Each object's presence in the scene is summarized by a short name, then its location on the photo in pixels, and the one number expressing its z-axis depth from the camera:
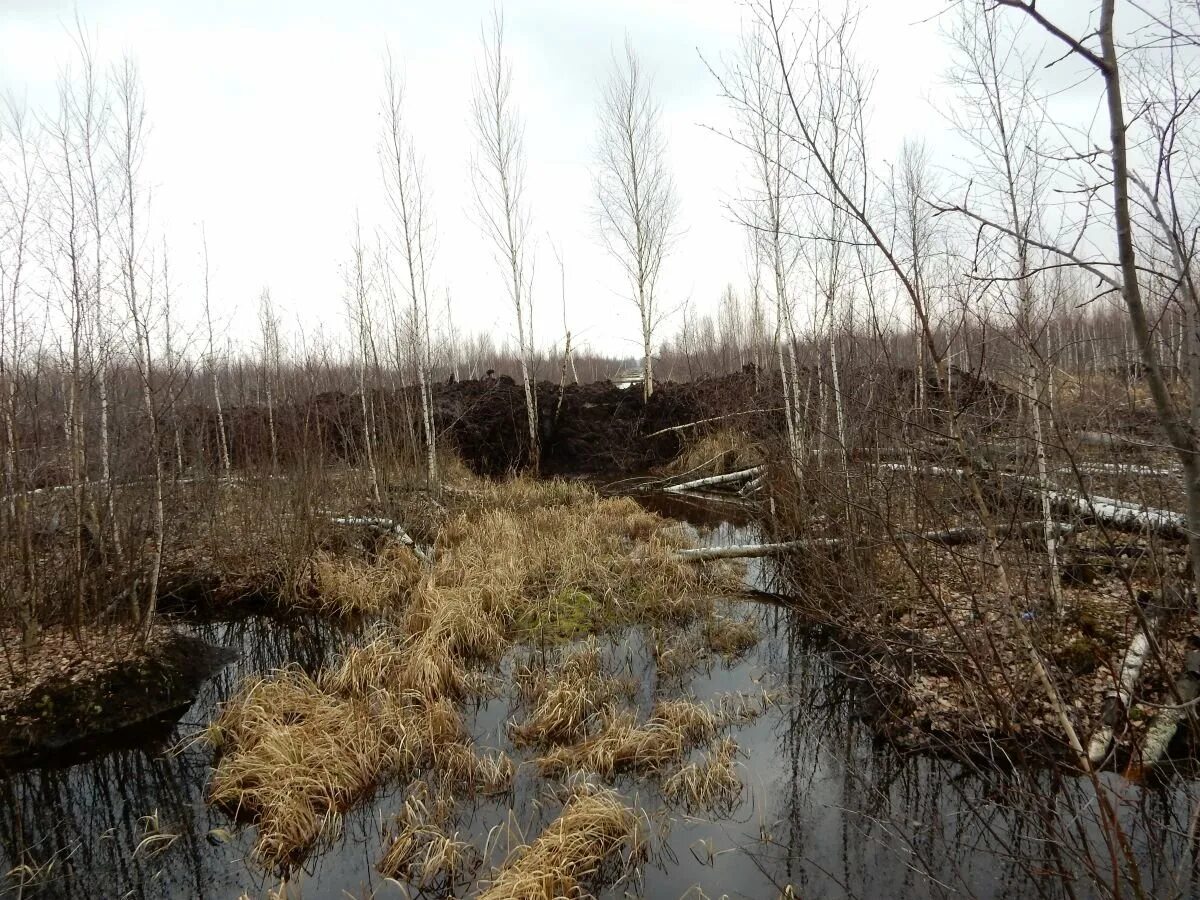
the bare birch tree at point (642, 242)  16.89
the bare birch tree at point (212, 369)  8.60
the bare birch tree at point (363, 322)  10.42
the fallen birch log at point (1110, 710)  3.38
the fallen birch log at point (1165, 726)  3.48
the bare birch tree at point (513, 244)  14.65
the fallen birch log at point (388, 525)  8.22
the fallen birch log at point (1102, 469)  4.13
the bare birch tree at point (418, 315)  10.88
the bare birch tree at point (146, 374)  5.65
